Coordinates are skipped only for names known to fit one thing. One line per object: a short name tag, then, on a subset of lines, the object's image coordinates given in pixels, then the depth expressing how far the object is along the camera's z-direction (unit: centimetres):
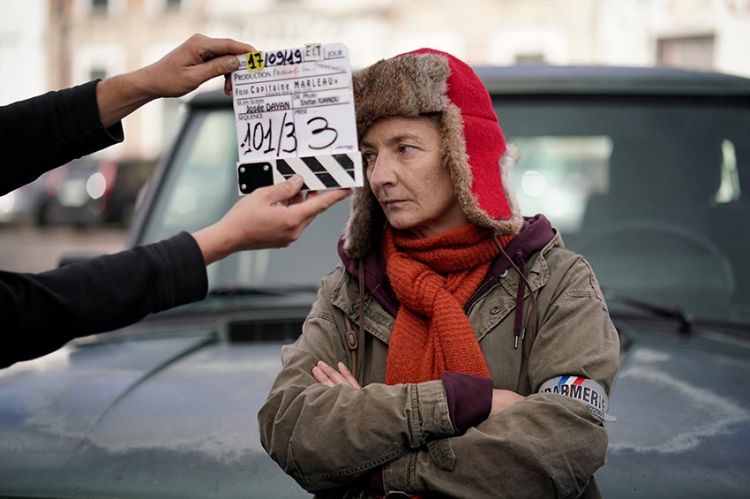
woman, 247
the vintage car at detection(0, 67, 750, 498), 265
